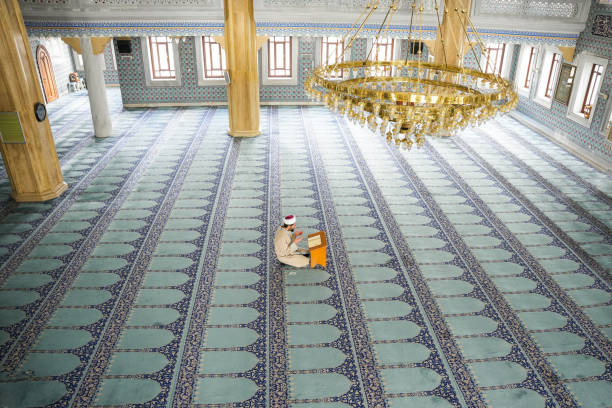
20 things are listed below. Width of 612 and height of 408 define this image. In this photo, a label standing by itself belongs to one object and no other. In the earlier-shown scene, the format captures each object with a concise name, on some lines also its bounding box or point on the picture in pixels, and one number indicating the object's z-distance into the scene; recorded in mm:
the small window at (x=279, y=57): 11680
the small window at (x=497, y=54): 11891
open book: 4902
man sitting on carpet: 4883
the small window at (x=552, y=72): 9820
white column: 8570
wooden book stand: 4902
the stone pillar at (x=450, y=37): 8515
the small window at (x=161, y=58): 11531
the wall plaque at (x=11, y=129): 6051
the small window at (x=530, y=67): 10625
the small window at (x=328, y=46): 11672
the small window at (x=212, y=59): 11602
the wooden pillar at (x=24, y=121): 5844
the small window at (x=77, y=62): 13844
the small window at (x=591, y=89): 8602
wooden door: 11703
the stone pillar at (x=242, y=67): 8430
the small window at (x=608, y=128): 7902
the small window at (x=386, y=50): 11953
